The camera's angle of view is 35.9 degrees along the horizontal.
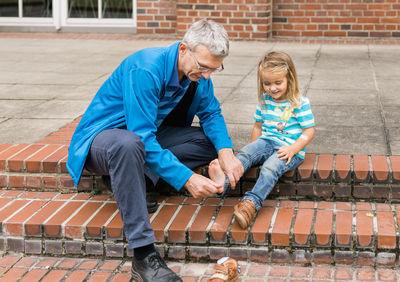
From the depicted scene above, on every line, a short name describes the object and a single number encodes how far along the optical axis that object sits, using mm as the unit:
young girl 3188
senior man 2793
